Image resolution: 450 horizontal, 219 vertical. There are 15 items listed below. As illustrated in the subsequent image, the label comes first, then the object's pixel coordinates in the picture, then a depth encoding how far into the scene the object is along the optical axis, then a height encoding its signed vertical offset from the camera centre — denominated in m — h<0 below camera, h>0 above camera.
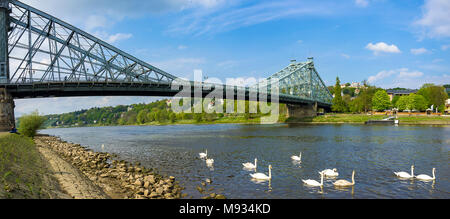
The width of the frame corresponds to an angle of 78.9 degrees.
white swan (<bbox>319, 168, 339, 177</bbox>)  16.48 -3.81
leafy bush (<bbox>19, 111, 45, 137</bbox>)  39.20 -2.07
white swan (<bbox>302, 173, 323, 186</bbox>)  14.52 -3.91
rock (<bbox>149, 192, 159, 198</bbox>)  12.19 -3.82
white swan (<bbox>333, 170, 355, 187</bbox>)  14.58 -3.91
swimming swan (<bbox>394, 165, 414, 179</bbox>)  16.08 -3.84
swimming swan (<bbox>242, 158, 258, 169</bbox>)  19.38 -3.98
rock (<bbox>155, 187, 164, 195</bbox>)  12.90 -3.84
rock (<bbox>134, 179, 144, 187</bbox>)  14.15 -3.82
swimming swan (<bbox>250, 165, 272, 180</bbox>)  16.14 -3.96
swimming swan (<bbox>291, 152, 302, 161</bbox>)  22.44 -3.97
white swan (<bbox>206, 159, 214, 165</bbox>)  21.70 -4.11
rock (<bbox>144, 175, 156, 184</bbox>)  14.66 -3.79
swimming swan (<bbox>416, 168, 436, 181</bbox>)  15.54 -3.83
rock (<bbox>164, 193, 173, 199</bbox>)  12.42 -3.93
